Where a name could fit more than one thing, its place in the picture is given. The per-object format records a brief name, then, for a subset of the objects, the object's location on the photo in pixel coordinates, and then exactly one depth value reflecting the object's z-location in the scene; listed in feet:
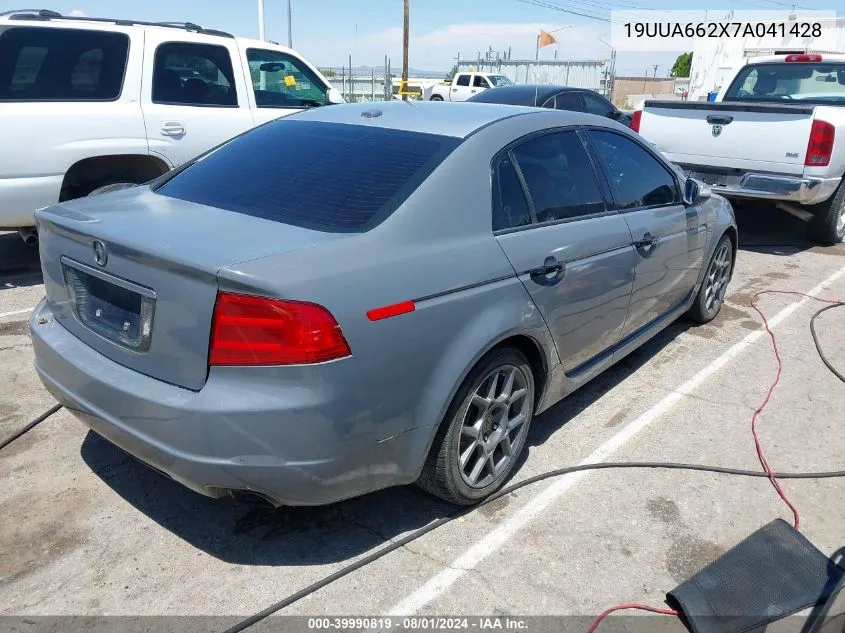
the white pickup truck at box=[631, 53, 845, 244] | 23.54
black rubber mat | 8.45
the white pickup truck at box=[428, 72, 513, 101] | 91.86
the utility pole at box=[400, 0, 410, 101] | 87.76
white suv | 17.80
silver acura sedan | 7.73
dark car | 36.25
